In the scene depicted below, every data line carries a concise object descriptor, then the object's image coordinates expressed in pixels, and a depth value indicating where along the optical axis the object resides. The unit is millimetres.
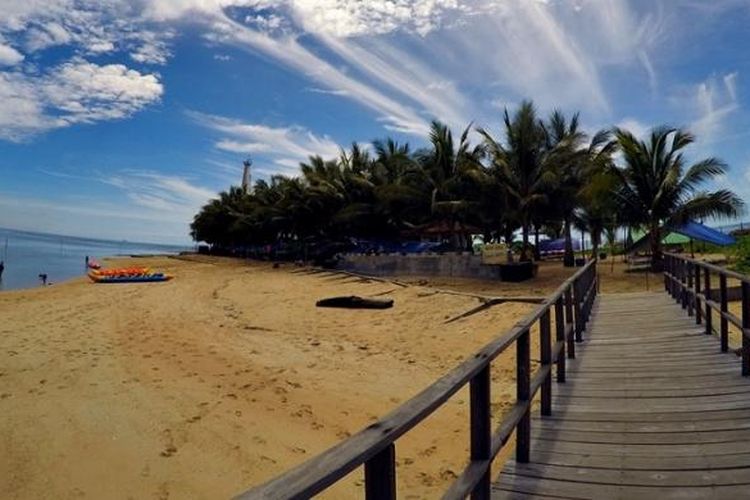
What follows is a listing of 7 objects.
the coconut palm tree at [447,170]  25172
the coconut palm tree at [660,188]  18641
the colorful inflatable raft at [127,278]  28859
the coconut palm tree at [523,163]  21969
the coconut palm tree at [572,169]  21672
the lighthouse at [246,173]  74562
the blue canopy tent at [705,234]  21181
